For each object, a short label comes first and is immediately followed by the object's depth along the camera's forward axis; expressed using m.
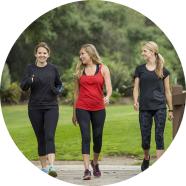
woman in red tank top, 8.42
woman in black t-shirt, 8.71
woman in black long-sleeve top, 8.53
